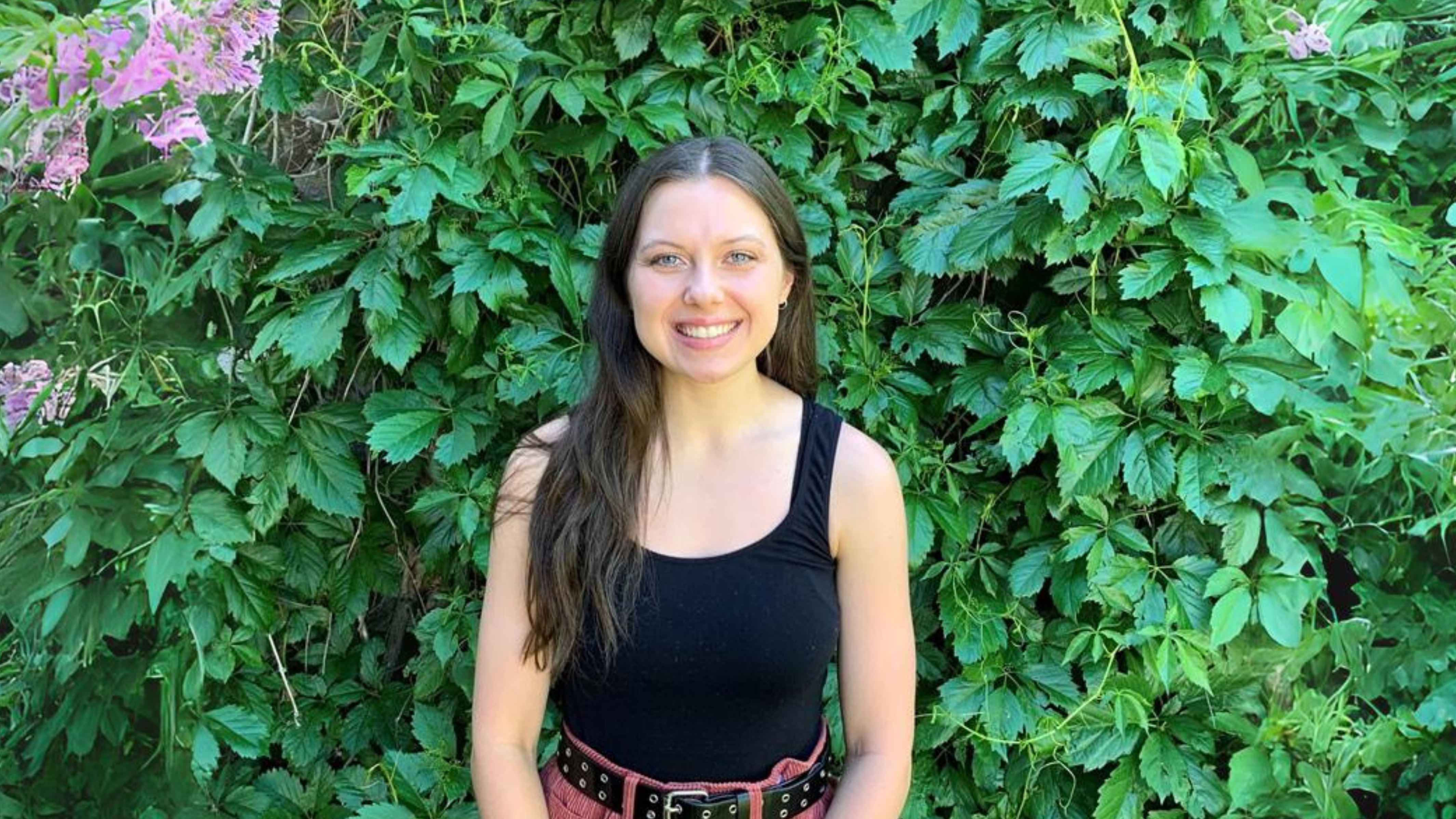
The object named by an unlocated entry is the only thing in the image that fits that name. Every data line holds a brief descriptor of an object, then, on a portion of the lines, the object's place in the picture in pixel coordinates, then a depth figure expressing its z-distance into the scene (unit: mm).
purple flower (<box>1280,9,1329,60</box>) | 1859
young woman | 1426
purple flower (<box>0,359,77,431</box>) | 1873
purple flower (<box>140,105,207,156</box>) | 1760
